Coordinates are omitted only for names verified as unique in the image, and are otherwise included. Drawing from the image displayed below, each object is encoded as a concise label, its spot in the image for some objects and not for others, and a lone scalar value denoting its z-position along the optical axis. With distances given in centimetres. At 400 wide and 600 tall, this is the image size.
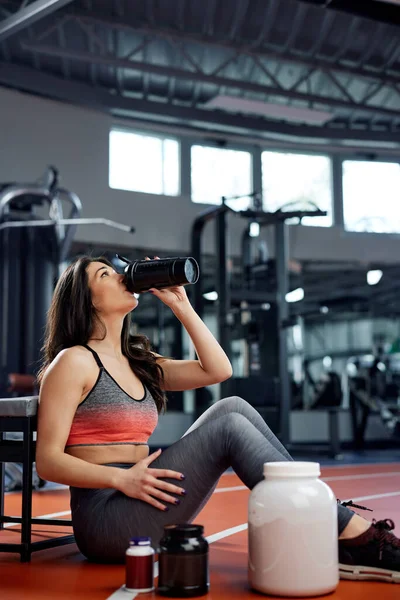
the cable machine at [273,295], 695
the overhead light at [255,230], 917
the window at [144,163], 880
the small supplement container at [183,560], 186
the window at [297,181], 979
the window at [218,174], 946
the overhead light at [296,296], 949
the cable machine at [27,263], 684
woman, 203
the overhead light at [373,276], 858
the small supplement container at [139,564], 190
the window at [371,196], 1012
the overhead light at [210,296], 837
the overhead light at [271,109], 806
